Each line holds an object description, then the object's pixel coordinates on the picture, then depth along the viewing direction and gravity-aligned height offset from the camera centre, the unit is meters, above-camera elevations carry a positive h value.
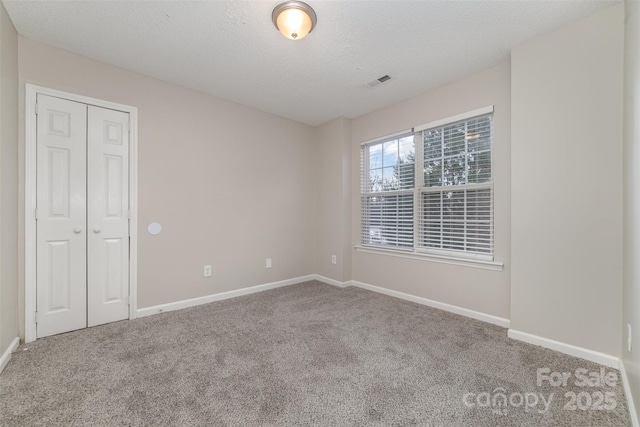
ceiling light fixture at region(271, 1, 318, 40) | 1.84 +1.39
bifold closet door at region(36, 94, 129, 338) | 2.33 -0.01
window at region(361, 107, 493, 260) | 2.78 +0.31
